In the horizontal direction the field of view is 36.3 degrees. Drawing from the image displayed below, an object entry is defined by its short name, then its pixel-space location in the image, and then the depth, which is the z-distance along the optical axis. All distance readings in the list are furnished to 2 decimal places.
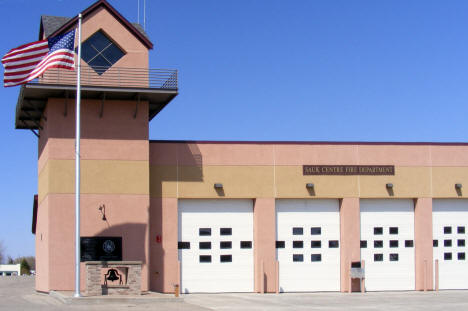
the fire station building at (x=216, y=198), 28.31
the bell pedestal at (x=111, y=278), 24.44
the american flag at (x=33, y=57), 25.05
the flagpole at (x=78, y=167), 23.76
